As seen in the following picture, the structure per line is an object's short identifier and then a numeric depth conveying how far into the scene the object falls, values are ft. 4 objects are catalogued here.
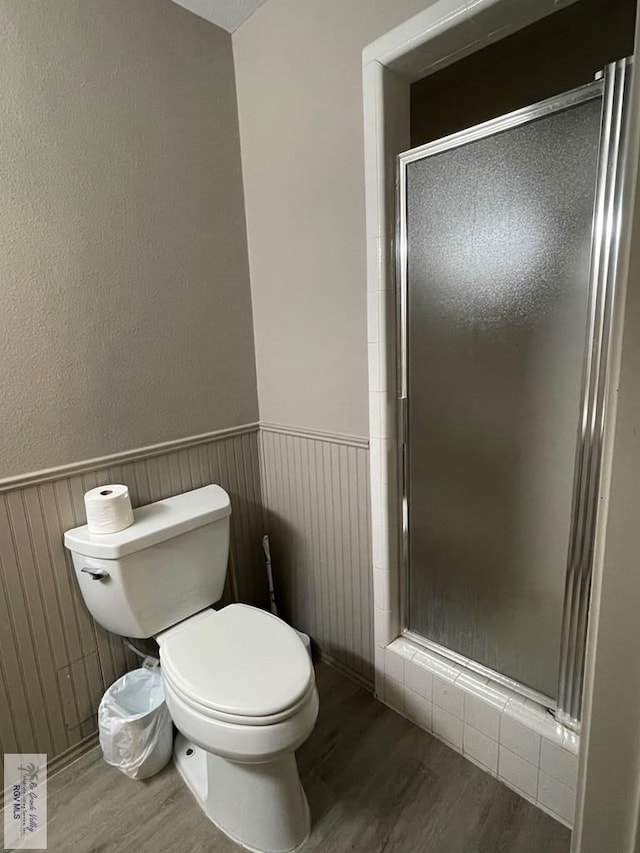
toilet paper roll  4.29
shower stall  3.34
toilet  3.52
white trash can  4.42
